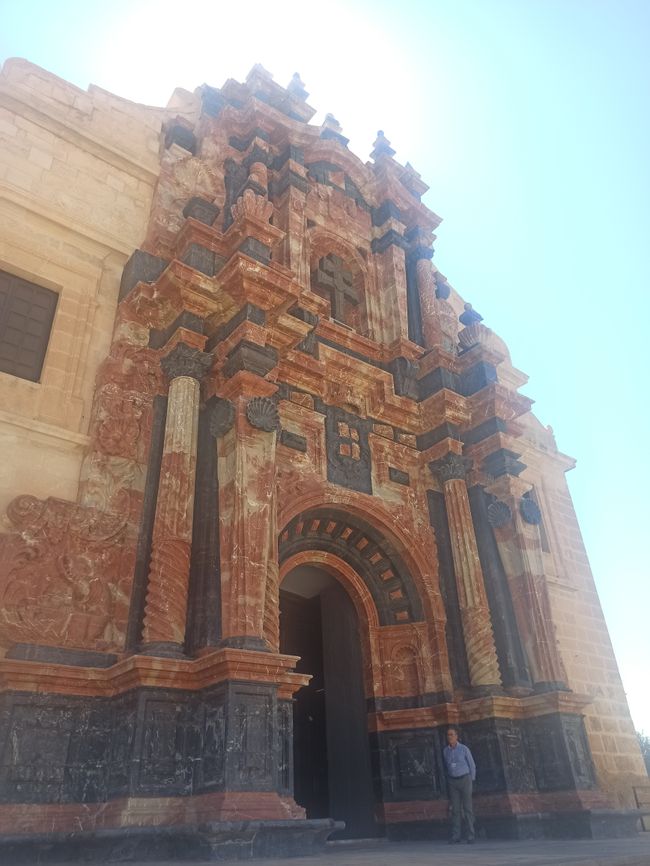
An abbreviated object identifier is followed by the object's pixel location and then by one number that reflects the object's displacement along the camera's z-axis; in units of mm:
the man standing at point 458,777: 8438
